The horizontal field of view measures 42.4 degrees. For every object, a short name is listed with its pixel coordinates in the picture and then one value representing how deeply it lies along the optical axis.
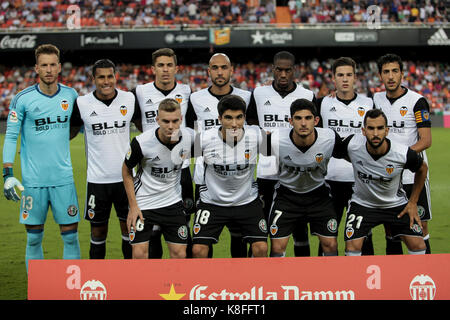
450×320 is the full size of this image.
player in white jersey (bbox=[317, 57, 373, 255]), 5.69
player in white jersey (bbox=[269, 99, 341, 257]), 5.15
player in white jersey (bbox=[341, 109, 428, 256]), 5.08
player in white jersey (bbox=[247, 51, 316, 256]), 5.75
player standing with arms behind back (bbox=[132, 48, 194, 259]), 5.71
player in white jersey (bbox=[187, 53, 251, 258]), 5.59
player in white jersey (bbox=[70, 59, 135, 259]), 5.50
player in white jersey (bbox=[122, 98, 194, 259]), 4.96
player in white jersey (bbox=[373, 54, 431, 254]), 5.57
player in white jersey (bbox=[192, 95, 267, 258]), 5.04
